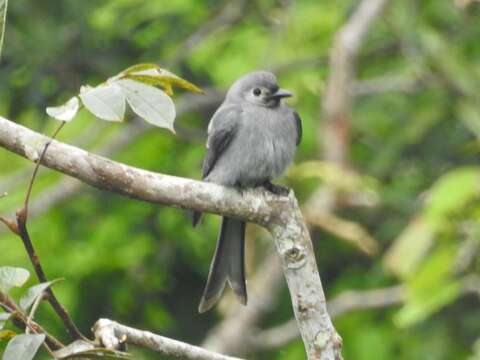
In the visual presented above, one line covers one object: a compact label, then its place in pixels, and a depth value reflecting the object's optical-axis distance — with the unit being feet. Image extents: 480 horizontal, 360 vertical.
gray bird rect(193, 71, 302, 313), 30.22
